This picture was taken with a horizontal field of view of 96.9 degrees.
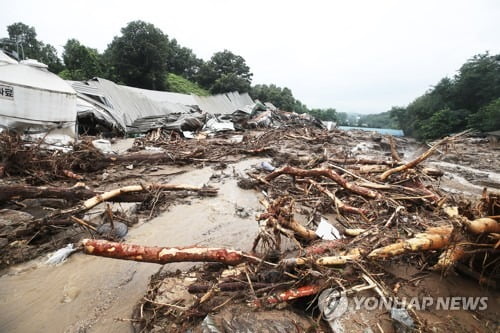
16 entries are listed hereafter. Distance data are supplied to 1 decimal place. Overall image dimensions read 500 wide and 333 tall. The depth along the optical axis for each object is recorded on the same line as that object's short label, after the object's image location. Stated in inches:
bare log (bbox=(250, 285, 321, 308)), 64.9
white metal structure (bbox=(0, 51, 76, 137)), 238.1
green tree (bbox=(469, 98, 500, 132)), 652.1
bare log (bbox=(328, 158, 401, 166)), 221.3
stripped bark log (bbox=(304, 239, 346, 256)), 82.1
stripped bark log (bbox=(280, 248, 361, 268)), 69.7
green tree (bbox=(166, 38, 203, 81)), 1181.1
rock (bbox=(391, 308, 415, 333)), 55.9
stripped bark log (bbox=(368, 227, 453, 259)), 69.6
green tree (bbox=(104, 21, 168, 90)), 743.7
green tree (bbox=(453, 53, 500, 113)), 781.3
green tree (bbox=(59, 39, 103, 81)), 710.5
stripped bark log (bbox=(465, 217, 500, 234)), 61.7
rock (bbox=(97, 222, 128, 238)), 110.3
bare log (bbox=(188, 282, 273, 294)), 69.2
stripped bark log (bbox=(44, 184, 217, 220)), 105.5
